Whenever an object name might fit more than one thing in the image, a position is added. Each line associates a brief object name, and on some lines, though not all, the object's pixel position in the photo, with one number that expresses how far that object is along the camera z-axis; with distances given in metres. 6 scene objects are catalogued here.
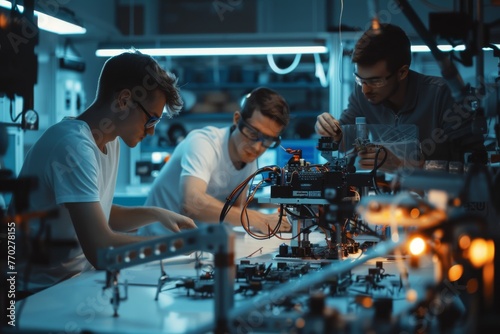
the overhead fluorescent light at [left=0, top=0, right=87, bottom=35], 4.27
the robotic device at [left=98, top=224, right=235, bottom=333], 1.38
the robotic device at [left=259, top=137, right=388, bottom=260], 2.43
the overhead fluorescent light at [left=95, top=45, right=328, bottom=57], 5.21
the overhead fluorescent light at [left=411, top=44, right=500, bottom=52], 4.75
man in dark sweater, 2.82
